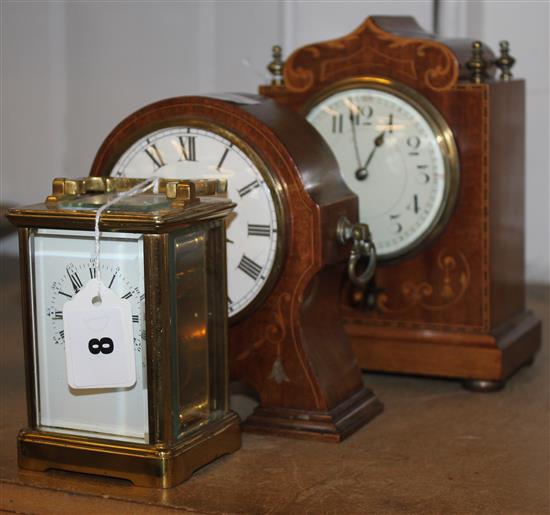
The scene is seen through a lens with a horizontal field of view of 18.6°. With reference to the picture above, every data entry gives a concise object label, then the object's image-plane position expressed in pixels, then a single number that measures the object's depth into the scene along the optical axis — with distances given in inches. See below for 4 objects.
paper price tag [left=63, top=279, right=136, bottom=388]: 29.2
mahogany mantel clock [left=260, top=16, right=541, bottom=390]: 35.7
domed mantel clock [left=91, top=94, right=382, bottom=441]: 32.3
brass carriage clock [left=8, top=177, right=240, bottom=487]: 29.3
